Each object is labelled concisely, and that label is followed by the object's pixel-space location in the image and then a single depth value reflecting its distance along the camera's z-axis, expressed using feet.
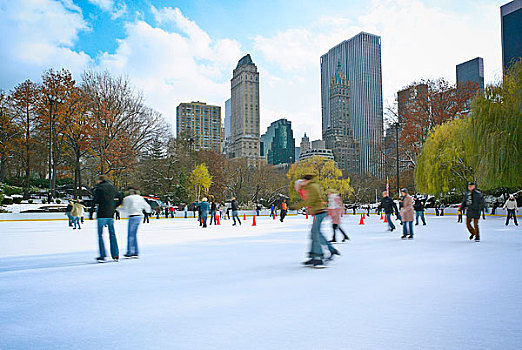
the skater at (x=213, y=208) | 68.44
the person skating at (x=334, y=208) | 33.65
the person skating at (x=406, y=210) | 38.50
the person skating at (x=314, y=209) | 21.86
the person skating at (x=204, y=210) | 60.75
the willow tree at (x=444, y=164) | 97.50
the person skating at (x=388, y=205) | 46.88
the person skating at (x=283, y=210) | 81.58
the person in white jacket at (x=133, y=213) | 25.50
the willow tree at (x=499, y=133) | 70.33
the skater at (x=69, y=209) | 64.74
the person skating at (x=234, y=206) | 64.59
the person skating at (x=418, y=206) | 62.13
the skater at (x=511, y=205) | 58.80
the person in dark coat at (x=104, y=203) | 23.93
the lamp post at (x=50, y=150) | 86.62
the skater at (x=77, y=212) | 60.29
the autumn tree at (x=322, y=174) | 165.62
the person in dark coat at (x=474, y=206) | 34.91
